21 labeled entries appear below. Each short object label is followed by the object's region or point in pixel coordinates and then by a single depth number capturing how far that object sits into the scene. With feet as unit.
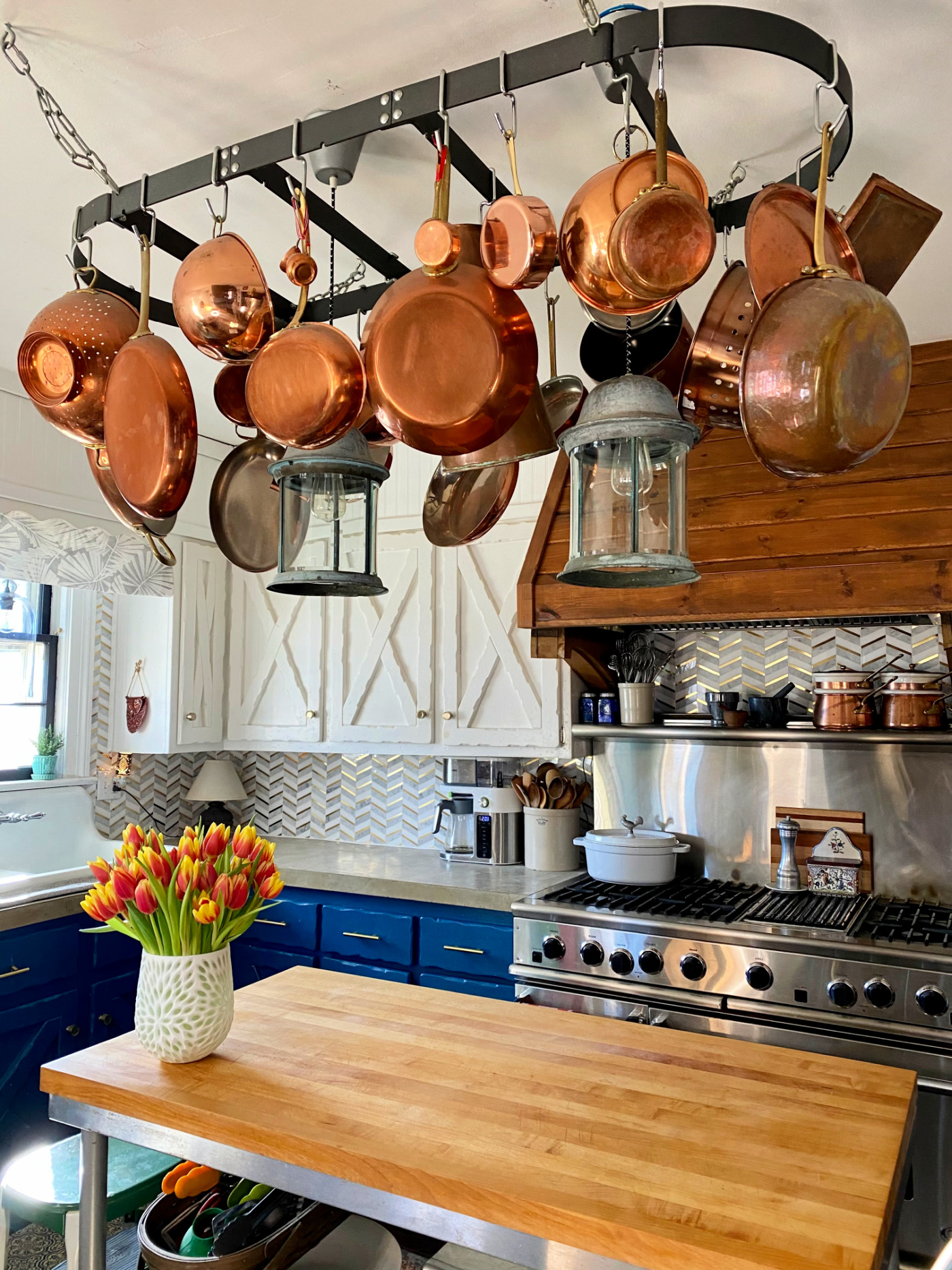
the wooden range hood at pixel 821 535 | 8.47
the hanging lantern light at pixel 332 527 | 4.75
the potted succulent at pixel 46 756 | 12.34
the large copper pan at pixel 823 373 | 3.36
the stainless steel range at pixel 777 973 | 7.79
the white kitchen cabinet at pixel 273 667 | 12.96
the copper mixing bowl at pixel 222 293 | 4.37
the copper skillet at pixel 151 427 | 4.40
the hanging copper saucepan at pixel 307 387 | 4.13
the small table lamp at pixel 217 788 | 13.85
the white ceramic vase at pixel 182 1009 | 5.04
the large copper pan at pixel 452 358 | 3.81
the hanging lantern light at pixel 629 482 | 4.08
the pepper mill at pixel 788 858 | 10.18
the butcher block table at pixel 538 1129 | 3.49
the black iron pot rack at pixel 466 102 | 3.48
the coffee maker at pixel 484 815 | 11.91
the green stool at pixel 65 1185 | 5.16
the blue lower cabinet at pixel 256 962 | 11.44
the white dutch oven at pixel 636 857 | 10.38
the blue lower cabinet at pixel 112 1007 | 10.53
